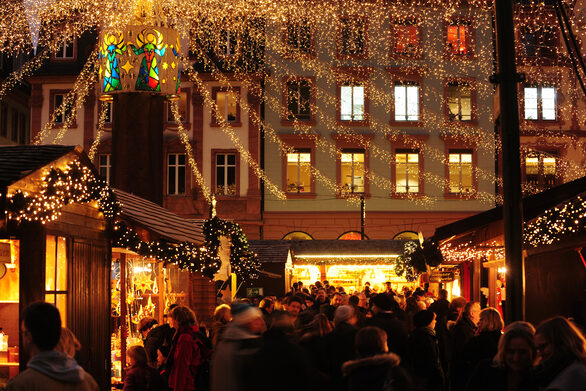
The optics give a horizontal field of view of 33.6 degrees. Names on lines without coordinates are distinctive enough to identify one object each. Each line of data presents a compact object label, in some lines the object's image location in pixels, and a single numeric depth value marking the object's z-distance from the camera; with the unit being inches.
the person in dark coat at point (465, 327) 400.5
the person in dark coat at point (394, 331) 350.3
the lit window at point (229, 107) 1514.5
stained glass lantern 596.4
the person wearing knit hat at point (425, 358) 336.8
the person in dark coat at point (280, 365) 216.7
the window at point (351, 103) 1533.0
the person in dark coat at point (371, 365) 235.8
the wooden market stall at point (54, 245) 347.6
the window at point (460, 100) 1540.4
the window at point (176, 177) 1508.4
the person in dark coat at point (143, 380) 323.9
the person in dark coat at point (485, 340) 323.3
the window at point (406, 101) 1537.9
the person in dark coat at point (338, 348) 330.0
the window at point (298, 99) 1524.4
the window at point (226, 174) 1499.8
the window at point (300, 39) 1534.2
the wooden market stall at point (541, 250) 403.2
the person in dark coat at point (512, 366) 208.8
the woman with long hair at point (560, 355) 193.8
